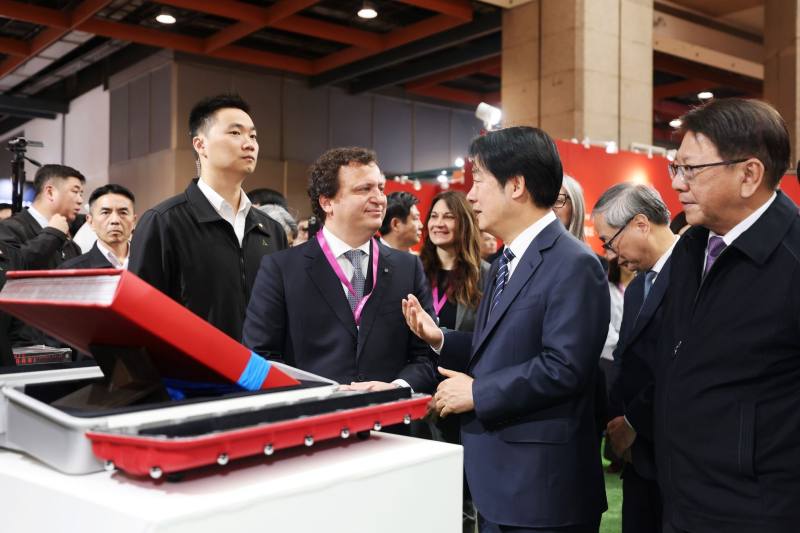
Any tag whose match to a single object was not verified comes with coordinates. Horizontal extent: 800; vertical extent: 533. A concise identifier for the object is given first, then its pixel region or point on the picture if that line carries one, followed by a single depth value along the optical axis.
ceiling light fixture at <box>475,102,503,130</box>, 4.90
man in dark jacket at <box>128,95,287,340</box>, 2.34
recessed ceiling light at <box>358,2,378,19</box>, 10.41
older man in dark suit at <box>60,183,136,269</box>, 4.30
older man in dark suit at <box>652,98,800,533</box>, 1.43
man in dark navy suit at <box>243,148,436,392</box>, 2.11
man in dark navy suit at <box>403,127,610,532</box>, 1.68
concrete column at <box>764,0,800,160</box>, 9.69
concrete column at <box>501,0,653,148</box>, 8.73
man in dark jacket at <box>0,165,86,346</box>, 3.94
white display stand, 0.71
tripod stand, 4.29
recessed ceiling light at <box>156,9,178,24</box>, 10.65
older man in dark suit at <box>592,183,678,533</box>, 2.07
